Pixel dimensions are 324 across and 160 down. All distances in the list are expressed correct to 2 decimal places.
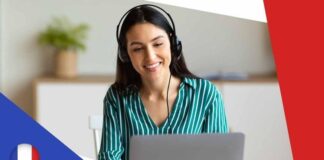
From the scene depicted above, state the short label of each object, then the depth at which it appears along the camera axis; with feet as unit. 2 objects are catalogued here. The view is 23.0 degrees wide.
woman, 7.58
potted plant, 14.88
